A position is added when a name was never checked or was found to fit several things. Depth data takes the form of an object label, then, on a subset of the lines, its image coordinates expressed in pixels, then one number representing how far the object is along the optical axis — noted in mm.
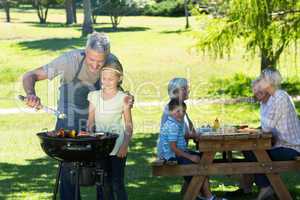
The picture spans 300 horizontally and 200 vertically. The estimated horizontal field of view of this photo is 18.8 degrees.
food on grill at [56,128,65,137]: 6982
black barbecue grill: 6709
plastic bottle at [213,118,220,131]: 9105
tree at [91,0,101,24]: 58076
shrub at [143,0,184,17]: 63536
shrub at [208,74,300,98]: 23714
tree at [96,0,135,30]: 53766
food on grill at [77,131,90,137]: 7018
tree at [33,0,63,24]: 57881
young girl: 7464
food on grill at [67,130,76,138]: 6950
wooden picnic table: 8269
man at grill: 7430
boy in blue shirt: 8420
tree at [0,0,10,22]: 54838
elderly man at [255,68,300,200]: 8449
